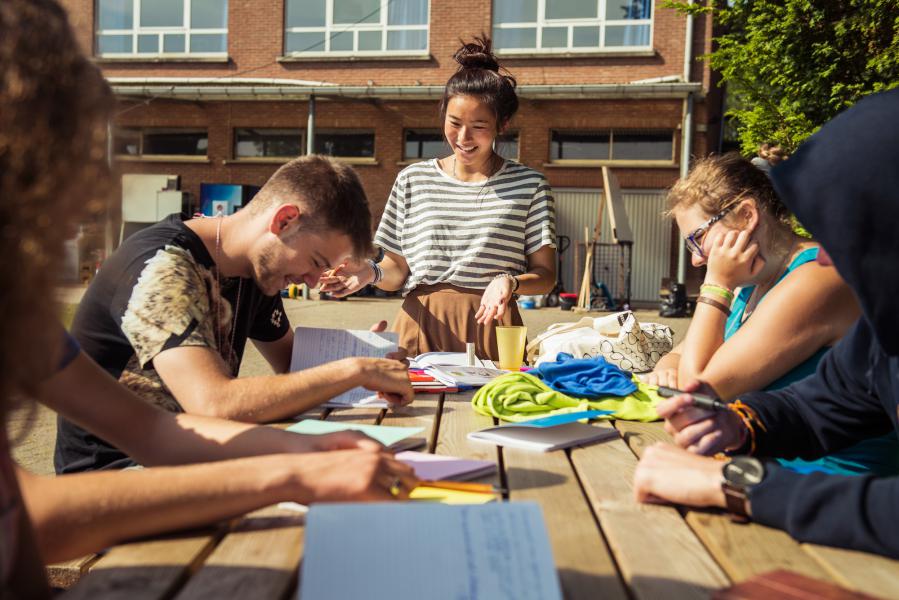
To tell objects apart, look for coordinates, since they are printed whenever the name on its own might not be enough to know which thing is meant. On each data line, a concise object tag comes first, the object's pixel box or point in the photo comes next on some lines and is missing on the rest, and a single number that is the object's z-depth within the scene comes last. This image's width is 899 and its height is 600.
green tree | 8.75
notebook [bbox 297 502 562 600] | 0.88
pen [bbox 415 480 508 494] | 1.33
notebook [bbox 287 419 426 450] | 1.64
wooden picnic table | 1.00
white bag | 2.90
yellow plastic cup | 2.75
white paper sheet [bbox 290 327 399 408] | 2.51
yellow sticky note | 1.28
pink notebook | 1.41
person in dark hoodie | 1.16
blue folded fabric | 2.21
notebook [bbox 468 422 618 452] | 1.72
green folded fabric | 2.07
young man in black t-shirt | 1.81
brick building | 17.11
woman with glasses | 2.01
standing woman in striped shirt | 3.13
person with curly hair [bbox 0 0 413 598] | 0.78
